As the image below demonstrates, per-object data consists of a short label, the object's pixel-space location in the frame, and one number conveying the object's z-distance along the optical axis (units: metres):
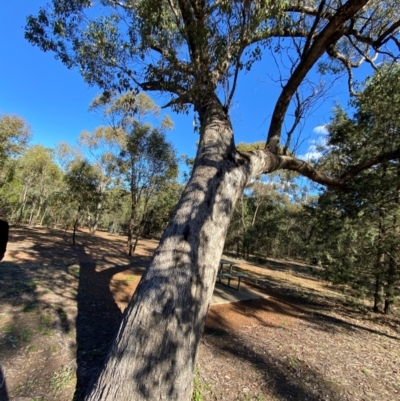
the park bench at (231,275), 7.09
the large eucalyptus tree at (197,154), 1.60
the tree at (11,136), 13.25
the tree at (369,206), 5.38
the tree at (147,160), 11.22
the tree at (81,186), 11.32
